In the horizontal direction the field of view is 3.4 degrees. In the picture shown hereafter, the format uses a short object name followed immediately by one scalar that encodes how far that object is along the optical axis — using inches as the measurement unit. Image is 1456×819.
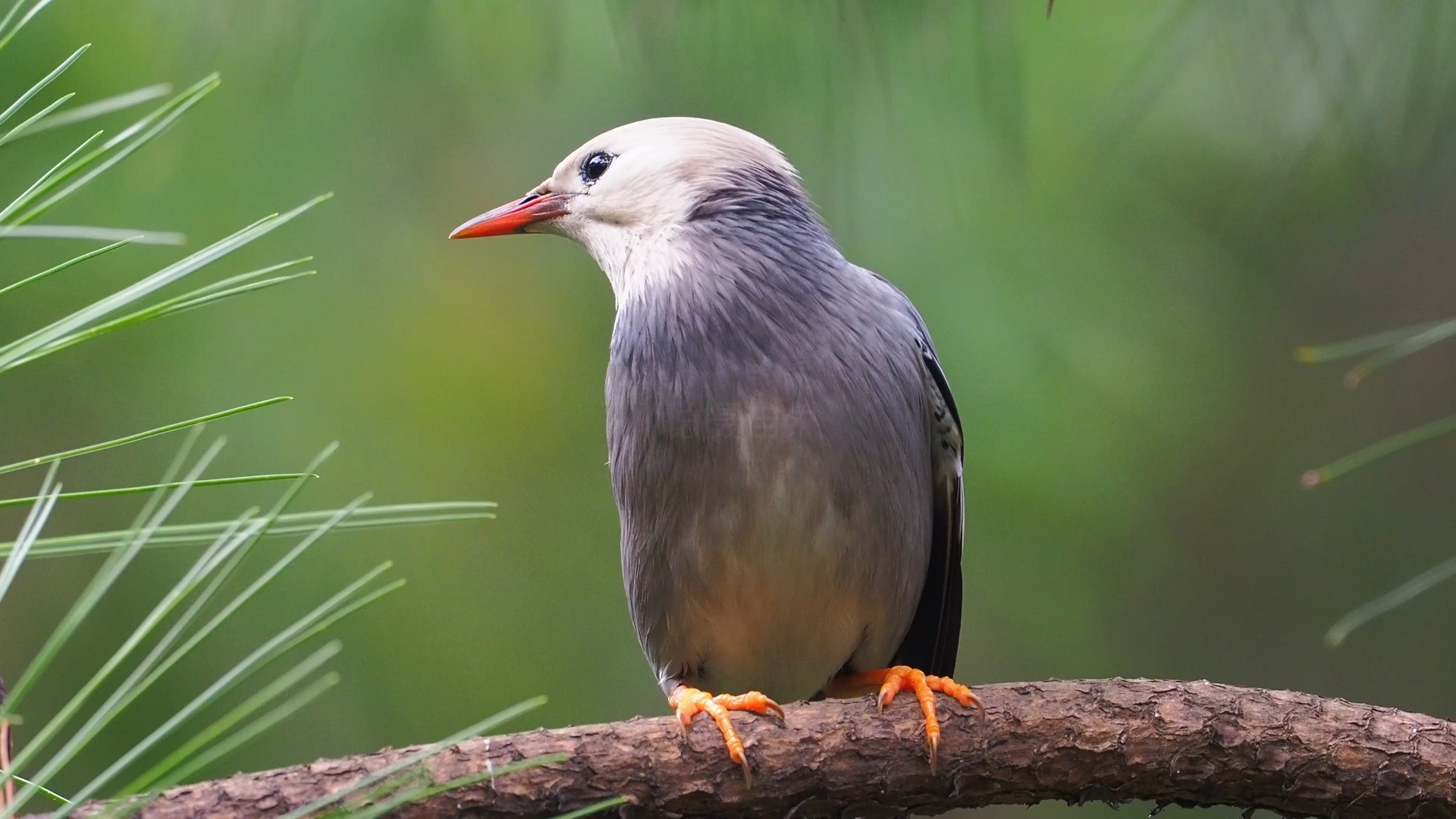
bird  170.6
